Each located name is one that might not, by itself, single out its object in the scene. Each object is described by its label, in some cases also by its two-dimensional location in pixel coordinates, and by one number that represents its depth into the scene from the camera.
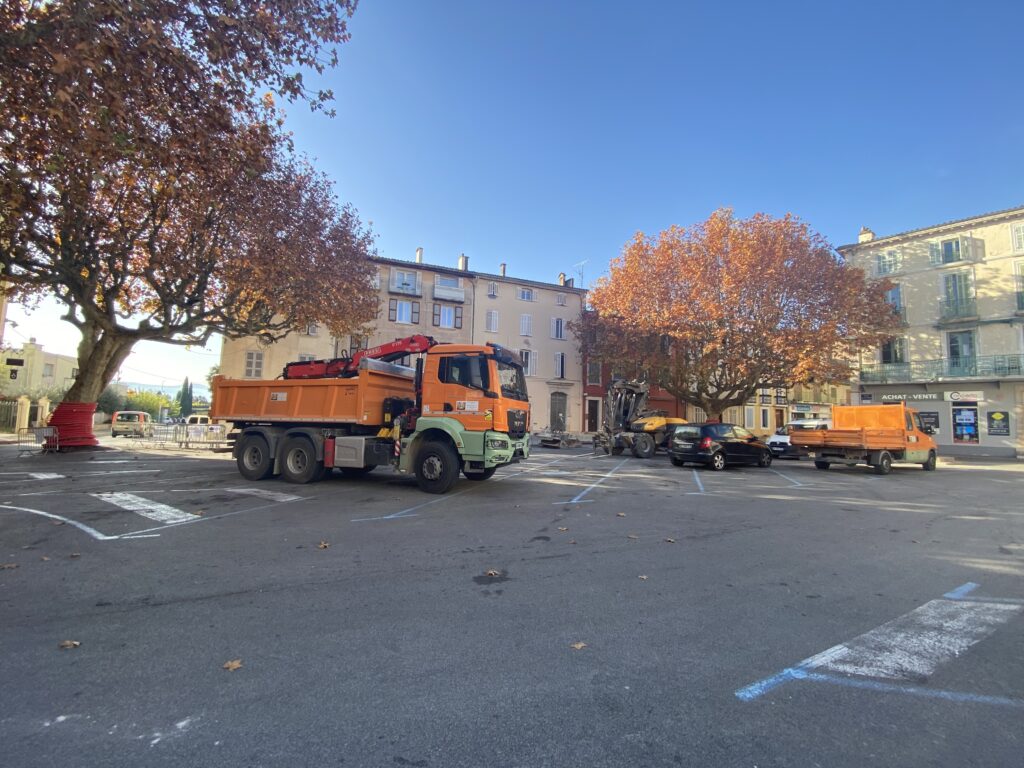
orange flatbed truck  16.66
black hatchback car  17.33
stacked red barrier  18.80
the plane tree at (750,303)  25.02
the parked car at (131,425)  36.22
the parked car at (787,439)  21.94
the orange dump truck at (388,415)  10.34
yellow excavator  22.23
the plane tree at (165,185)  6.62
